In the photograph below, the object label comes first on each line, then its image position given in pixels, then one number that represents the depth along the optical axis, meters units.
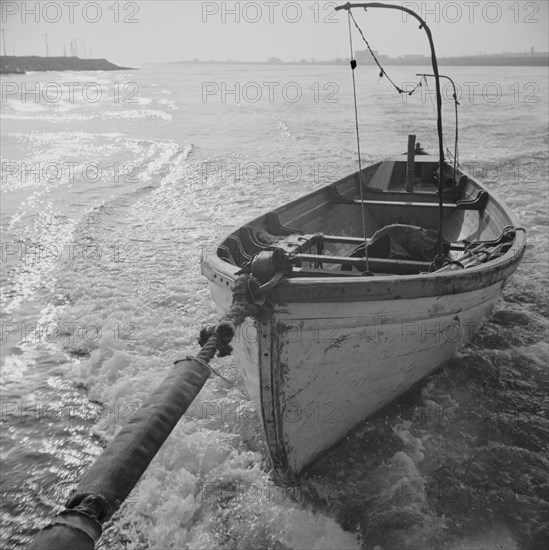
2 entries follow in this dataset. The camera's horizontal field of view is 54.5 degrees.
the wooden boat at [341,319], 4.06
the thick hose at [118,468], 1.93
